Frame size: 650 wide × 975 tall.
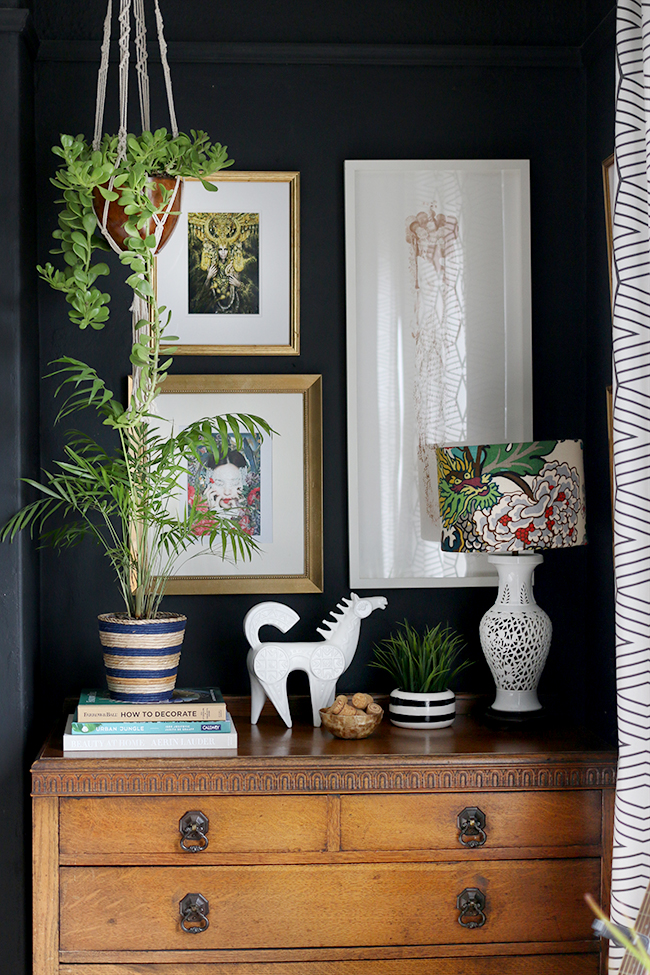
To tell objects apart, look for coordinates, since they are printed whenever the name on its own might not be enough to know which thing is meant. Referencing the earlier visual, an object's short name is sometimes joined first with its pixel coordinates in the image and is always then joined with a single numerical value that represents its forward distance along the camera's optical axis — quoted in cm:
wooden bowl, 211
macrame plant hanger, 201
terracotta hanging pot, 205
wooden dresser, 194
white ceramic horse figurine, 220
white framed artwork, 248
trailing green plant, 200
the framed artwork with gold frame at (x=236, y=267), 246
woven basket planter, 208
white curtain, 181
